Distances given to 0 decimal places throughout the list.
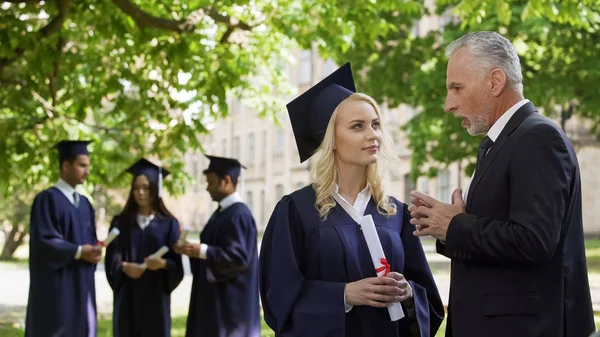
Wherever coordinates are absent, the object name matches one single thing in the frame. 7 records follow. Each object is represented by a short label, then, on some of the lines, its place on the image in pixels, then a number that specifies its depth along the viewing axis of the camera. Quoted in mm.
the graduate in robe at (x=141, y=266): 9445
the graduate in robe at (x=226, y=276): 9070
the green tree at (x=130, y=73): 11398
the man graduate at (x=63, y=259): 8984
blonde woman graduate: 4406
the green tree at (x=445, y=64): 21141
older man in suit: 3686
